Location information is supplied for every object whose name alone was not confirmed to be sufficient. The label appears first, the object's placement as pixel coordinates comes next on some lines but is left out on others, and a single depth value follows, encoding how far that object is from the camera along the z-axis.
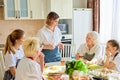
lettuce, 2.21
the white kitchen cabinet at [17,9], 4.32
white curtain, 4.28
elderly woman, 2.96
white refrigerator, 4.72
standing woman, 3.07
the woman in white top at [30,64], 1.87
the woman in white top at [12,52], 2.47
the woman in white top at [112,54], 2.62
